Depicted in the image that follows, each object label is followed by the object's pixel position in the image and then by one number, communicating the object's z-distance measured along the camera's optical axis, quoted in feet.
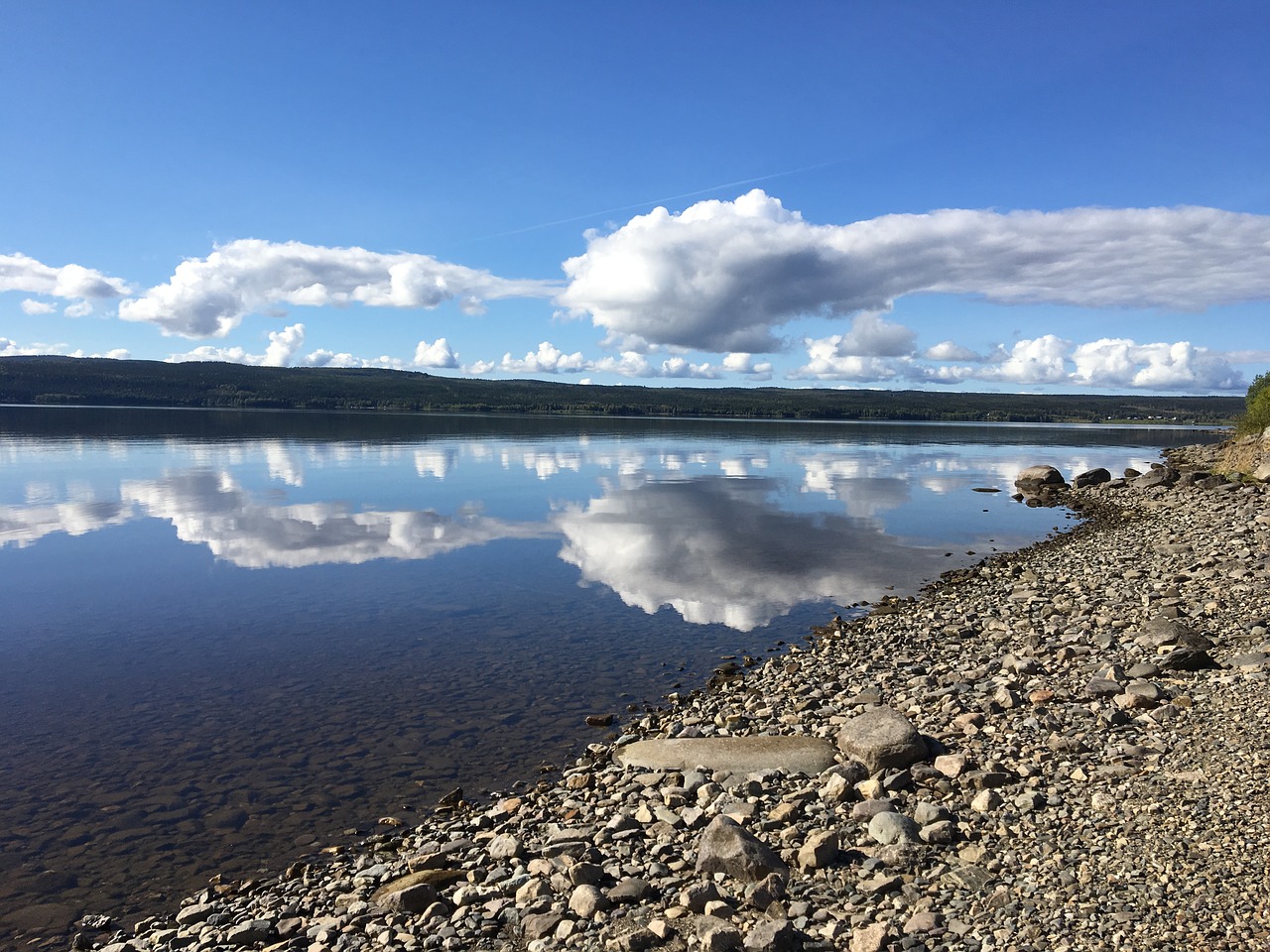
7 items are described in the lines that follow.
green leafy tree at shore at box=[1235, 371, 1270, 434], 159.94
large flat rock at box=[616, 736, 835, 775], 32.14
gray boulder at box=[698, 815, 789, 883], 23.62
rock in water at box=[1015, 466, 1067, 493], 159.63
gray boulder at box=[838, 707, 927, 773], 30.48
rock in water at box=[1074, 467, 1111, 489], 153.84
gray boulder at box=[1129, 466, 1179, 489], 132.77
